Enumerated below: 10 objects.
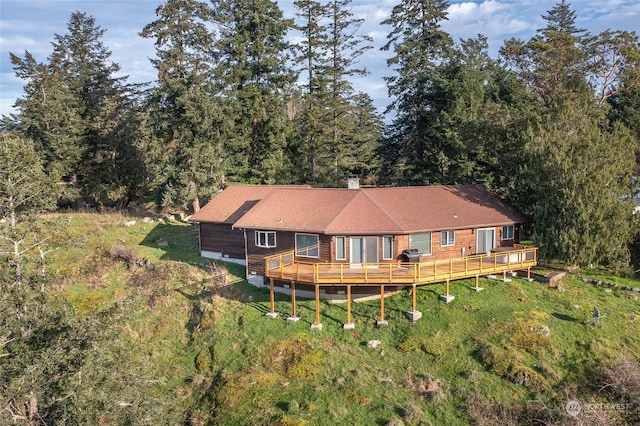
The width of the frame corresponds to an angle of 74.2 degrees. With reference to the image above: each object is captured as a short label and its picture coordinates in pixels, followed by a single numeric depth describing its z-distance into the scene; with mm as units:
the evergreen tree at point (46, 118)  34344
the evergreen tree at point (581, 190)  20984
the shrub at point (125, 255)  25281
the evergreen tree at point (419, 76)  34094
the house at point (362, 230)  20172
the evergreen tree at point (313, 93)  36812
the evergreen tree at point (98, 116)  37812
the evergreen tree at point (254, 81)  36375
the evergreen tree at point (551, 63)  27750
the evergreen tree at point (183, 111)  32656
